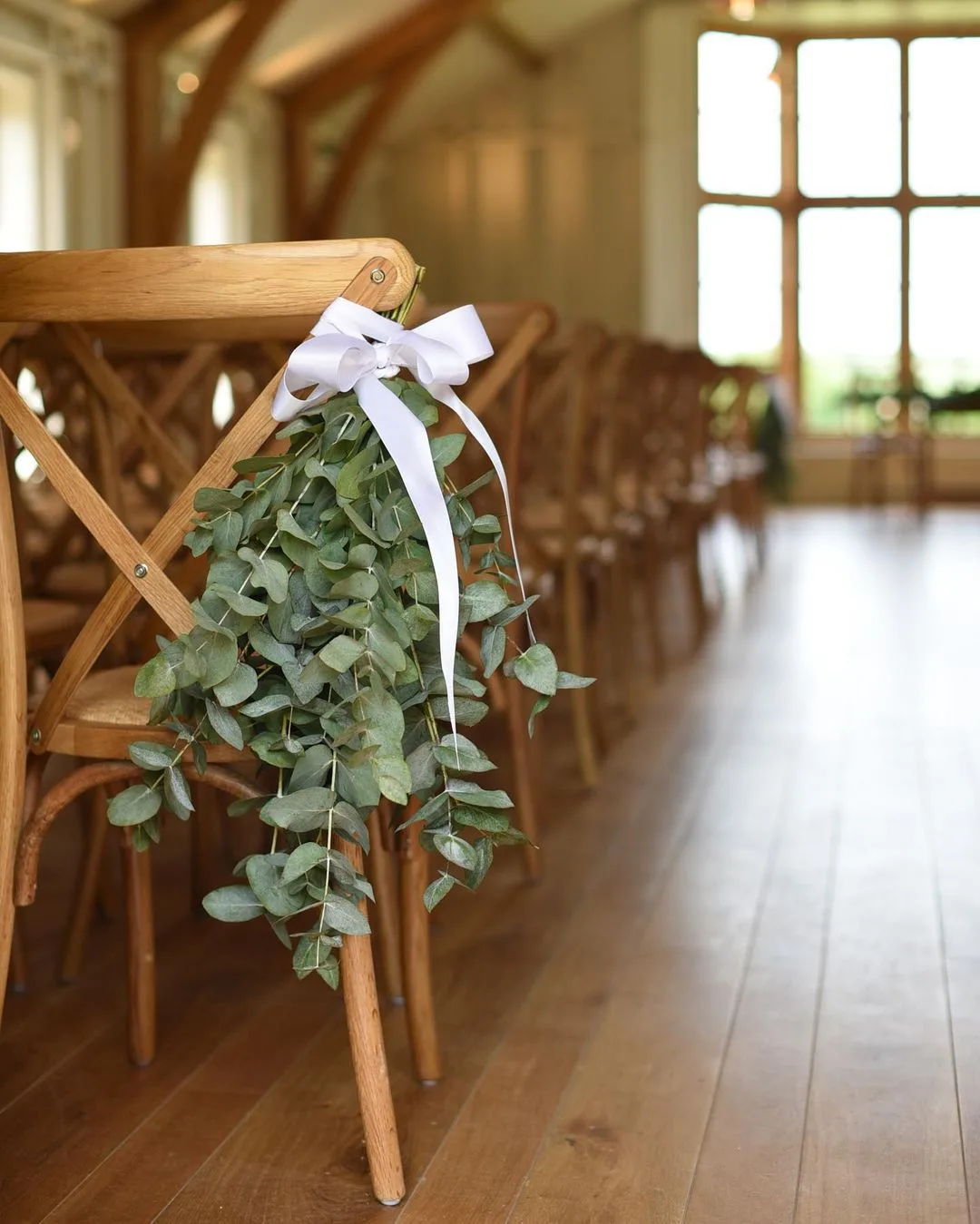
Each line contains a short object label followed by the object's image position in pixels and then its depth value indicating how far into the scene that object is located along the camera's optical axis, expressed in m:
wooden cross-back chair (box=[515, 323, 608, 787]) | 3.12
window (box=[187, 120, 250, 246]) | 9.54
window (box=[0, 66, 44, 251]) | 7.21
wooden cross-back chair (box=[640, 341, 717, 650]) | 4.79
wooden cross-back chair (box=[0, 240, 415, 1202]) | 1.42
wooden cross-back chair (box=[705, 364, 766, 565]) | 6.91
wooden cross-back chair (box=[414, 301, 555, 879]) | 2.23
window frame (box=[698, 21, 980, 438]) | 12.61
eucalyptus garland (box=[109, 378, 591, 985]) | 1.38
